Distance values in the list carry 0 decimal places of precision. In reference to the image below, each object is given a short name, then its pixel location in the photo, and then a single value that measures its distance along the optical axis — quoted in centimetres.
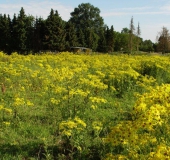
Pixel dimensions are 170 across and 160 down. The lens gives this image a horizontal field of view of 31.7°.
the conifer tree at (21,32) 3366
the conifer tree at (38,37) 3472
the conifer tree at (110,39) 4519
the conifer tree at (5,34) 3473
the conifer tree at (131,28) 4564
